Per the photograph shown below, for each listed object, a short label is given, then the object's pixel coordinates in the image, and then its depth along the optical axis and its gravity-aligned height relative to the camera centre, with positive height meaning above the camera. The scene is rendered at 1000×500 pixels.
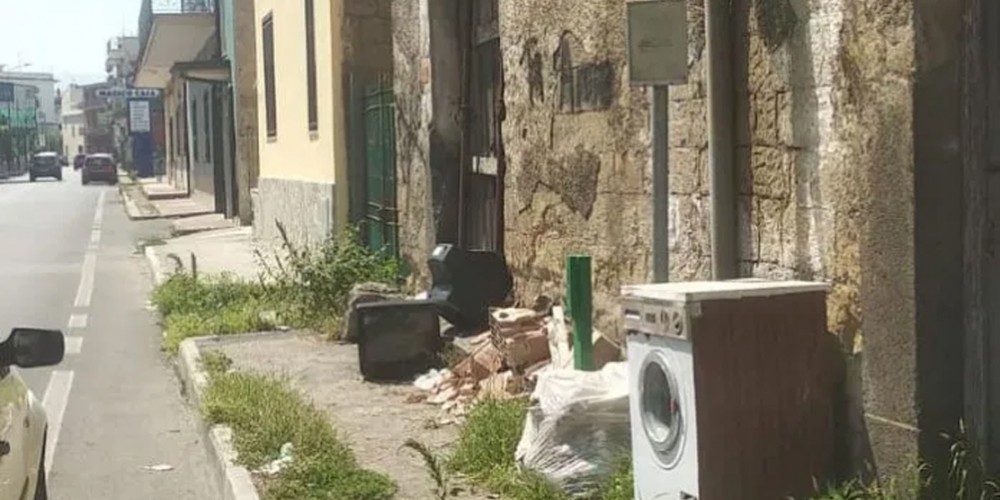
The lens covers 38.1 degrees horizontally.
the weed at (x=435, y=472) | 5.82 -1.23
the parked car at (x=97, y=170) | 72.88 +0.38
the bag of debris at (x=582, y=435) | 5.86 -1.09
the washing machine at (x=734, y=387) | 4.85 -0.77
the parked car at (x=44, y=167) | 87.19 +0.72
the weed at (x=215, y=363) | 9.89 -1.32
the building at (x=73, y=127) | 174.62 +6.39
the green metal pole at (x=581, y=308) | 6.90 -0.68
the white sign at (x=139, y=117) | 87.25 +3.65
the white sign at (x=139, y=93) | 78.81 +4.68
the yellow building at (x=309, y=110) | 14.41 +0.73
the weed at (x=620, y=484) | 5.58 -1.24
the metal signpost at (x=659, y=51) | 5.79 +0.46
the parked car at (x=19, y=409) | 4.84 -0.81
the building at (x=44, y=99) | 153.88 +9.78
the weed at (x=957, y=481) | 4.56 -1.03
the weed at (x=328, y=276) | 12.12 -0.88
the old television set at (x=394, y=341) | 9.34 -1.10
